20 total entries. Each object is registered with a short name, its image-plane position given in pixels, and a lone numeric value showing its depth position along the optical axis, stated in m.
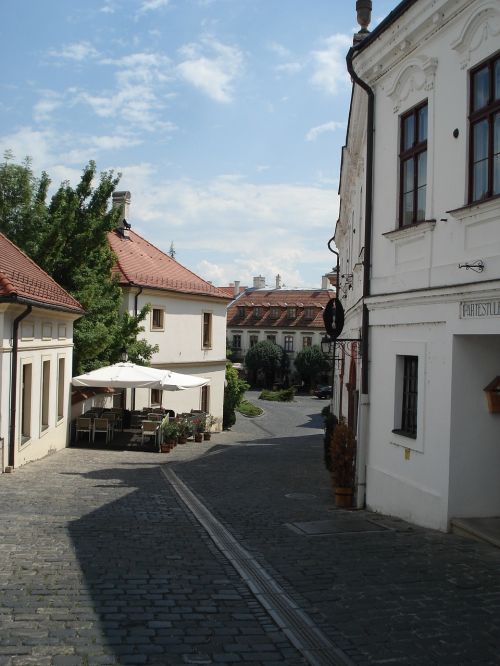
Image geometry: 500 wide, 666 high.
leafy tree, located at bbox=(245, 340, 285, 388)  72.25
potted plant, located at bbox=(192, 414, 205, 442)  26.09
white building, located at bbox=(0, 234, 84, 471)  14.66
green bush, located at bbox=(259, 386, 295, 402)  63.25
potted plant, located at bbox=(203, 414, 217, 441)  27.83
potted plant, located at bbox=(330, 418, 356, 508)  11.45
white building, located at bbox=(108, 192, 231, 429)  29.23
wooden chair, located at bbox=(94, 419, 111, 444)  21.31
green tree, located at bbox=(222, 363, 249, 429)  38.00
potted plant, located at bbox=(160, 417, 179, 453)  21.28
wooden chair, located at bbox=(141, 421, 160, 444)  20.69
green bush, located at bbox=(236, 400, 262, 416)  48.91
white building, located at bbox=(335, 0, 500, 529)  8.40
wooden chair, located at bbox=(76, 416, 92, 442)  21.42
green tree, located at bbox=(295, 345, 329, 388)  69.12
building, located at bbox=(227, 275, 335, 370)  74.06
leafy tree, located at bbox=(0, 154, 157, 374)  22.89
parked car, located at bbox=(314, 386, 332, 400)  65.50
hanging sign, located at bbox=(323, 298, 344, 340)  12.83
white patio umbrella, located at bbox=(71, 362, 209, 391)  20.17
